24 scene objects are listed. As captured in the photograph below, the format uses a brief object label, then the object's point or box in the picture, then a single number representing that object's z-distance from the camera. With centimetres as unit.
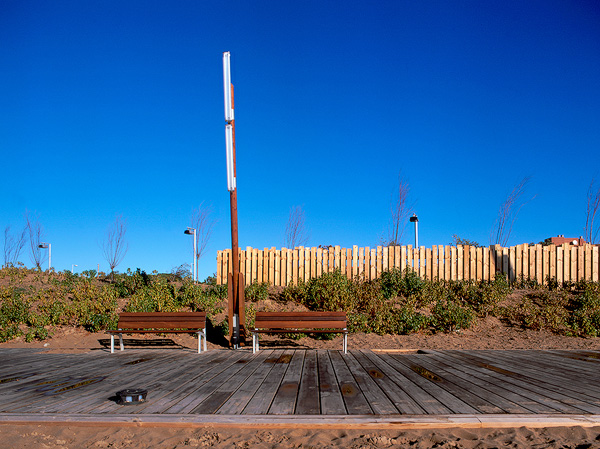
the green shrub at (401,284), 1348
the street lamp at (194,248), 2019
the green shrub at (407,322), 1088
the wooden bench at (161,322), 858
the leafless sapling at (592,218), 1777
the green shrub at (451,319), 1113
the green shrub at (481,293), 1251
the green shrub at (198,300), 1195
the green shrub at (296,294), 1305
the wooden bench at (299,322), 843
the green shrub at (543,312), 1137
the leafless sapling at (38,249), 2223
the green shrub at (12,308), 1141
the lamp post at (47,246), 2295
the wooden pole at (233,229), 866
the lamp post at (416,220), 1611
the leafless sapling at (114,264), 1922
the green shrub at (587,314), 1091
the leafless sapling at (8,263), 1748
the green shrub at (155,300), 1159
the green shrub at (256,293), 1298
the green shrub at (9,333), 1060
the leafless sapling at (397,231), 1847
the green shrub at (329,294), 1220
